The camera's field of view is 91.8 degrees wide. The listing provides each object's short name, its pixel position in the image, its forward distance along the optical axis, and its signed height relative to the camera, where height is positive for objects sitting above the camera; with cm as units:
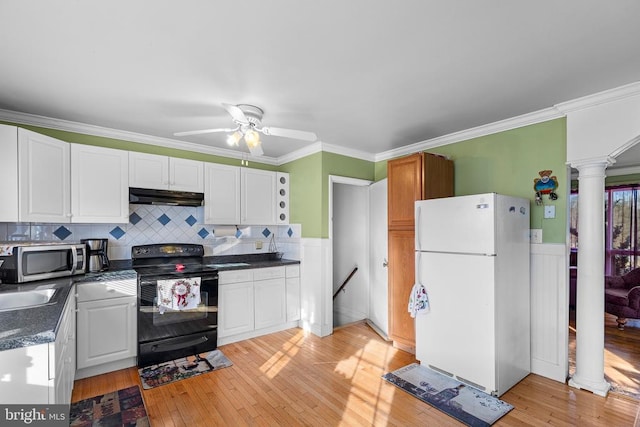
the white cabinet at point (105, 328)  273 -105
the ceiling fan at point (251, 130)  241 +69
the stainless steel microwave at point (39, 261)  244 -40
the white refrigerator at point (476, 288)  253 -65
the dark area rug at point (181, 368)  279 -150
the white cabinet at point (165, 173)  337 +47
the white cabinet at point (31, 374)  137 -74
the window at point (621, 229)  496 -26
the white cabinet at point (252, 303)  358 -110
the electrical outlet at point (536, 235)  291 -20
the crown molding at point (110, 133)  290 +87
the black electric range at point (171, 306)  303 -95
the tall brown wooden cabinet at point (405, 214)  329 +0
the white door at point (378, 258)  397 -59
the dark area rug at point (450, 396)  225 -147
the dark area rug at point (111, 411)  219 -147
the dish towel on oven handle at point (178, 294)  308 -82
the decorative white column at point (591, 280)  254 -55
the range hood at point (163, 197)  330 +18
